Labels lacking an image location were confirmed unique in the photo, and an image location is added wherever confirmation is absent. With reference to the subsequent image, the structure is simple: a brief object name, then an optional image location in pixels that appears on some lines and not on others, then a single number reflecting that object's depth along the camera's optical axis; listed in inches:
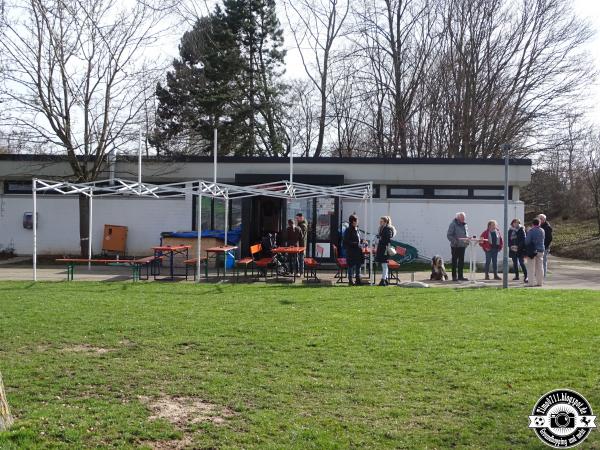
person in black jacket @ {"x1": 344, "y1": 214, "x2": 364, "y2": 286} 562.9
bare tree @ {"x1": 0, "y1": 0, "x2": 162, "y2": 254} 810.2
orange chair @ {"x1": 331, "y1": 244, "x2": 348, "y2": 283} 602.8
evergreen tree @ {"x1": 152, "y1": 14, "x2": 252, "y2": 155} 1342.3
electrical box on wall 913.5
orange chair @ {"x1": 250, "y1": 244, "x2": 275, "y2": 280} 612.7
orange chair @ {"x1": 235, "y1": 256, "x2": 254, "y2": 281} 590.8
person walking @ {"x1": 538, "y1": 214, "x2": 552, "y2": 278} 613.0
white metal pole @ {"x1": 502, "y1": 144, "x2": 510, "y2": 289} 513.0
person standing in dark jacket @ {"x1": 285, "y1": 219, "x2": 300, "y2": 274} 637.3
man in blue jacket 557.9
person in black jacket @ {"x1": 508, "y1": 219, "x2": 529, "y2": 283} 622.8
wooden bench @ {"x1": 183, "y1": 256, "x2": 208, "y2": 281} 606.2
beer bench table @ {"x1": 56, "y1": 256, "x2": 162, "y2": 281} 601.7
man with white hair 605.6
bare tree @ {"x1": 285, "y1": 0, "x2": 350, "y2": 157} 1473.9
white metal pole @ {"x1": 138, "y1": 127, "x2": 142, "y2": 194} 571.6
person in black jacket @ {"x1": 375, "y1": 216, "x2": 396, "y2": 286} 564.1
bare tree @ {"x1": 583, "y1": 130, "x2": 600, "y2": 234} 1651.1
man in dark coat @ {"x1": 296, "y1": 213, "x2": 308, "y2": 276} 642.2
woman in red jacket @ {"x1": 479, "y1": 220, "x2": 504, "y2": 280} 634.2
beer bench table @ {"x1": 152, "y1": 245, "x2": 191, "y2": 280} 611.9
